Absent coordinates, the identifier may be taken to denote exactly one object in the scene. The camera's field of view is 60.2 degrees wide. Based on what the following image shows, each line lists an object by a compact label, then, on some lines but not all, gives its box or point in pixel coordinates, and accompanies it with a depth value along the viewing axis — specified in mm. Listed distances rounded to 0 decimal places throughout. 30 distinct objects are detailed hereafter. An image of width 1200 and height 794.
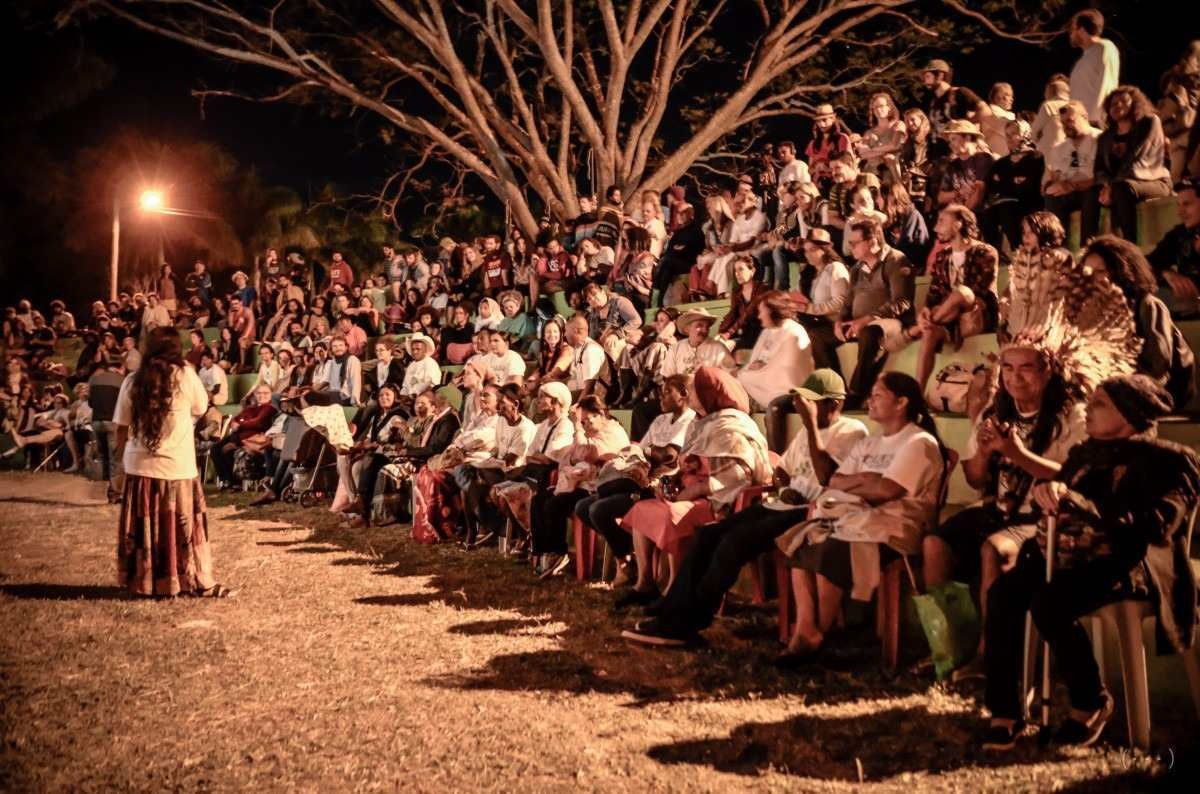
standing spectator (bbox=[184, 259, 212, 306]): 20141
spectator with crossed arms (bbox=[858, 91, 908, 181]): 9688
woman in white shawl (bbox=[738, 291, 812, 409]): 7340
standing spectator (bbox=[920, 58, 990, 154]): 8922
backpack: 6030
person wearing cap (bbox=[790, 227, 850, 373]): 7613
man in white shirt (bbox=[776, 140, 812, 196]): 10812
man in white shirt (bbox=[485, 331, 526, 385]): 10555
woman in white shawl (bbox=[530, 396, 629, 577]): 7199
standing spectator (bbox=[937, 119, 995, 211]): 7801
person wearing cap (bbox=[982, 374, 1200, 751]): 3453
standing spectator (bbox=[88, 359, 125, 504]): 14114
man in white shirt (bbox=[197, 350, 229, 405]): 15055
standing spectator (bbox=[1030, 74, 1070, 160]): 7254
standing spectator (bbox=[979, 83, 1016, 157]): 8836
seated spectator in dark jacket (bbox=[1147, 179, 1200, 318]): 5273
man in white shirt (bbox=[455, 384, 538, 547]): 8383
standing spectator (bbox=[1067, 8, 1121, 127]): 7844
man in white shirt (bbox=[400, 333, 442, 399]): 11672
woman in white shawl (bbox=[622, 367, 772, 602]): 5840
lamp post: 20844
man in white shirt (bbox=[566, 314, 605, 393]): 9555
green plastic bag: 4273
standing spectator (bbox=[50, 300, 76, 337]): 21656
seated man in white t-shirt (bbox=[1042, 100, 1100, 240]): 6875
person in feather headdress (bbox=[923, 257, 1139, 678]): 4027
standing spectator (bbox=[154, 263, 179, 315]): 21359
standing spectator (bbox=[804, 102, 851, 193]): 10930
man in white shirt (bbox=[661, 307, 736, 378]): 8227
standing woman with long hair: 6359
